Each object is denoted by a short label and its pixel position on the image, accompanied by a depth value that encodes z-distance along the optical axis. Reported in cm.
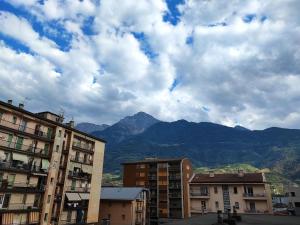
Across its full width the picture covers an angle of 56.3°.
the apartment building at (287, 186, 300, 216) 8612
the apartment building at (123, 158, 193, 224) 9056
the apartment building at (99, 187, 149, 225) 6444
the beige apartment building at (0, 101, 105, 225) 4409
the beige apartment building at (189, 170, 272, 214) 8200
